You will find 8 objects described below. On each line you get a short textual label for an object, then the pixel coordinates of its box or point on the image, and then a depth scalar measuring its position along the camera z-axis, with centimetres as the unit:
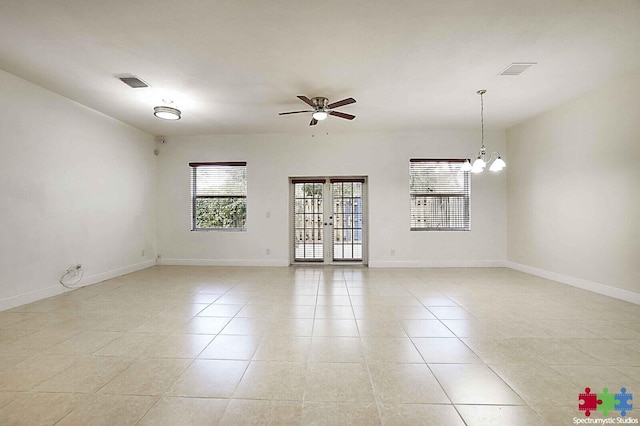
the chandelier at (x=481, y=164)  450
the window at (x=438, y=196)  649
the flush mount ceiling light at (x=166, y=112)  467
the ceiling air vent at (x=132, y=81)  381
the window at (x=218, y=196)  671
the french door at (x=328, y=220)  678
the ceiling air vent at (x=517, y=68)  348
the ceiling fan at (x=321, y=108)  436
